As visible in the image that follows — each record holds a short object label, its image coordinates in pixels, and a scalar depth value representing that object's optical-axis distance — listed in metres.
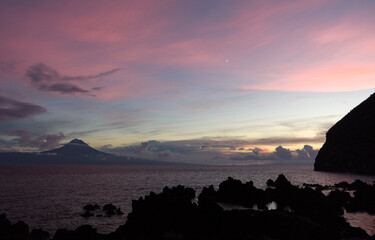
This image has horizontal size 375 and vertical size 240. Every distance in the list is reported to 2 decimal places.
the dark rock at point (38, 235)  30.59
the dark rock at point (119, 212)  48.97
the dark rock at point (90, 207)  52.14
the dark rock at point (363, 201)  51.21
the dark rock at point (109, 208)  51.01
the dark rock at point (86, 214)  46.79
